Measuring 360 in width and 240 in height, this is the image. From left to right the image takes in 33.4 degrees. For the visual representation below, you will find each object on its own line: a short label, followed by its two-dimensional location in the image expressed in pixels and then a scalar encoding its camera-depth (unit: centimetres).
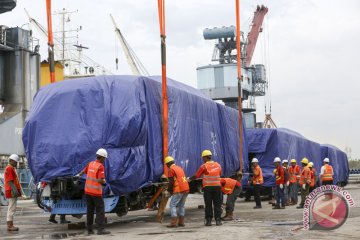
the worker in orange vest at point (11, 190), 1404
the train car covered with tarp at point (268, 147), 2475
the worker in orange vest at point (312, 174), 2278
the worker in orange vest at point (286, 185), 2067
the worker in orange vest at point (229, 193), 1510
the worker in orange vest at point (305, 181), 2122
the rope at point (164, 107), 1423
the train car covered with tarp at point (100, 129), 1274
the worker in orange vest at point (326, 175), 2220
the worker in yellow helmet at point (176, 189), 1316
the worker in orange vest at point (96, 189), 1192
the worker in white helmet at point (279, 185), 1995
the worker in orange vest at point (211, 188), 1331
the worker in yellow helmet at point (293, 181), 2147
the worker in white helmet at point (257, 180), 2033
